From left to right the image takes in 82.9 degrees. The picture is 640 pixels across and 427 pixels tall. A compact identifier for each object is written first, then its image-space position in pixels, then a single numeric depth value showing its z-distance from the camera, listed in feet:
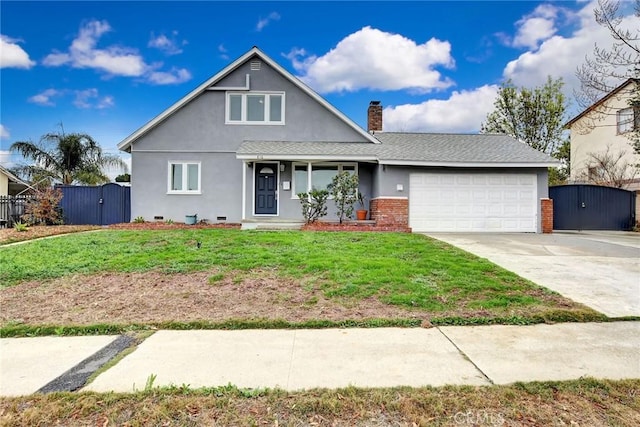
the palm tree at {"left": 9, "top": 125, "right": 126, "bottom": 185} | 84.53
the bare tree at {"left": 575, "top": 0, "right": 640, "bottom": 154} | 35.53
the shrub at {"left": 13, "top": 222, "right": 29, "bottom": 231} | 42.94
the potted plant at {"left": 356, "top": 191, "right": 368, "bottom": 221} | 47.43
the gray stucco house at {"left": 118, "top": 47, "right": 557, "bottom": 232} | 46.03
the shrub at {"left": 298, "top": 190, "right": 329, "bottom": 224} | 44.09
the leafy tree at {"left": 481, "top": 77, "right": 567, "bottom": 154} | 91.56
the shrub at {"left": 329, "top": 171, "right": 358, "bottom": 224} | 44.70
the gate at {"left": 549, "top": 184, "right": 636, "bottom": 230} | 51.98
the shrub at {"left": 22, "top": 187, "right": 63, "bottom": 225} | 48.50
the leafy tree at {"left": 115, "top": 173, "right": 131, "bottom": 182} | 103.54
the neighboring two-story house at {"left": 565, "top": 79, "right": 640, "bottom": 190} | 65.16
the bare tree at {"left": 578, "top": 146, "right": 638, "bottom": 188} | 64.04
